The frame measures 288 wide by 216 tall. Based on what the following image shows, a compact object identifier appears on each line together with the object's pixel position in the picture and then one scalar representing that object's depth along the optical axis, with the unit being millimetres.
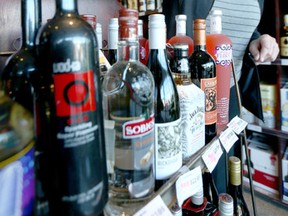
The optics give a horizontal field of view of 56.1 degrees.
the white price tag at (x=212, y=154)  510
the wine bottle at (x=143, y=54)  665
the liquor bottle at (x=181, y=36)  639
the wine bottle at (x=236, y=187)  834
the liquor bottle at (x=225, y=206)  754
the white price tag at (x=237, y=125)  658
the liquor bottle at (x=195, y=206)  756
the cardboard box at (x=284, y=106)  1664
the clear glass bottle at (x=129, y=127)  363
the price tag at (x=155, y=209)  339
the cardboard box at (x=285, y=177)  1721
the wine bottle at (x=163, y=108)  424
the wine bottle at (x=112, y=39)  506
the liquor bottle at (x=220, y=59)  632
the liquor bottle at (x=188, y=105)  500
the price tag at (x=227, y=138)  586
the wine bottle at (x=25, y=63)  337
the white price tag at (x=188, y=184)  414
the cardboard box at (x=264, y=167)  1818
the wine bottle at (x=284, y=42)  1588
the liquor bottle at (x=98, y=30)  564
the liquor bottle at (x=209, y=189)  946
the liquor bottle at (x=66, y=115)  270
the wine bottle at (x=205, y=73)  568
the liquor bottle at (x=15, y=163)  275
